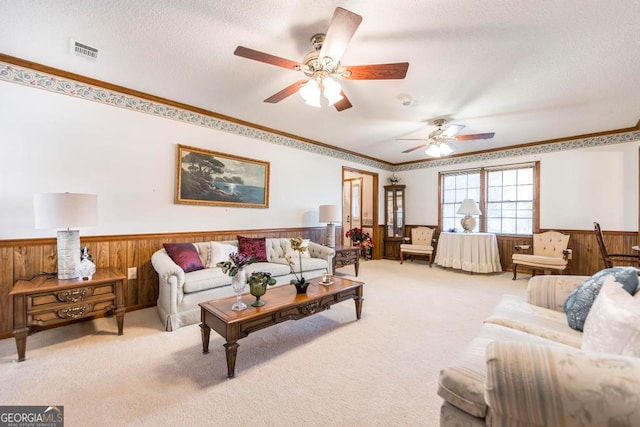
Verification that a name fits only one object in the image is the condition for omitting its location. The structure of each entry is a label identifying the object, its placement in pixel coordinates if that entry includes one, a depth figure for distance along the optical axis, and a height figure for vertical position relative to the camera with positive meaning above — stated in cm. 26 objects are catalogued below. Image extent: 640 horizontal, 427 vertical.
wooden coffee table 188 -79
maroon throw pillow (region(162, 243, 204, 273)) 302 -52
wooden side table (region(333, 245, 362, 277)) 471 -80
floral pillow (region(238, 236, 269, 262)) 373 -52
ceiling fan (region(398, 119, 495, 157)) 375 +107
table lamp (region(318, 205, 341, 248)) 487 -10
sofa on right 78 -54
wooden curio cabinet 687 -9
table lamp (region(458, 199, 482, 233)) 543 +2
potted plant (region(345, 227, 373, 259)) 557 -54
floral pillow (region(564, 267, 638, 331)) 154 -49
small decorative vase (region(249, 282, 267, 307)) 214 -63
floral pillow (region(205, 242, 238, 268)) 332 -53
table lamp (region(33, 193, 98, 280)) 220 -7
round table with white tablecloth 513 -78
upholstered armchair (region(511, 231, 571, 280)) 433 -70
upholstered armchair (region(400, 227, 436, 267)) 592 -74
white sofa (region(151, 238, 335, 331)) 260 -79
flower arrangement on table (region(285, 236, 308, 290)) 264 -34
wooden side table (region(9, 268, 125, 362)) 208 -77
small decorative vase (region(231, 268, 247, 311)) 214 -58
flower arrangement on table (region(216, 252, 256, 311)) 212 -48
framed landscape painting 356 +46
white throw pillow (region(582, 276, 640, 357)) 101 -46
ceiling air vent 228 +139
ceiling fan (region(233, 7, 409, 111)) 182 +112
